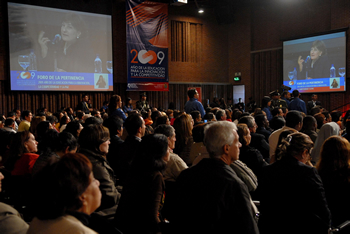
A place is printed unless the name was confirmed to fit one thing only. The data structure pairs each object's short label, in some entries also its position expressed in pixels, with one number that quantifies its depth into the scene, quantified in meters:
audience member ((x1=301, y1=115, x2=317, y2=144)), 4.17
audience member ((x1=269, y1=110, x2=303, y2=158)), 3.98
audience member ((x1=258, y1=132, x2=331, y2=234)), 1.92
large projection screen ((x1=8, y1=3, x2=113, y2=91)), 10.04
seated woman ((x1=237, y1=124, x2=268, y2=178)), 3.03
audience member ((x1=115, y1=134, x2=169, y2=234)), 1.86
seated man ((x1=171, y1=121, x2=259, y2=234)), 1.46
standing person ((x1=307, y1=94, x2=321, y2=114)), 10.79
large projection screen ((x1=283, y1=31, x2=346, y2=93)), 11.39
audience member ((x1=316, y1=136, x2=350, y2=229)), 2.23
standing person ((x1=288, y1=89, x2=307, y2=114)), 7.98
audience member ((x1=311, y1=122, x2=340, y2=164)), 3.97
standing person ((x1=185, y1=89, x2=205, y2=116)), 5.95
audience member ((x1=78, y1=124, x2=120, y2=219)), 2.25
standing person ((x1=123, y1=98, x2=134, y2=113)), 9.08
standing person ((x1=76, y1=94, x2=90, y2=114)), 10.57
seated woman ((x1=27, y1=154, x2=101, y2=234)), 1.07
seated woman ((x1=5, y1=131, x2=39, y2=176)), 2.83
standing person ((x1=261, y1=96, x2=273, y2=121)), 6.93
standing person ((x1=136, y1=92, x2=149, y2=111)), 10.97
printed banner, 12.10
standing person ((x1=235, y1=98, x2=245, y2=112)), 12.67
